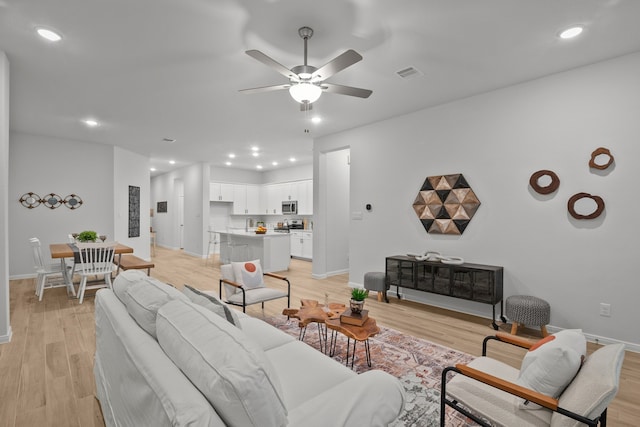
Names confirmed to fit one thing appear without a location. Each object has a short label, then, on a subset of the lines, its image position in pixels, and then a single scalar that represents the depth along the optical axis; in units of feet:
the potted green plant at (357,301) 8.34
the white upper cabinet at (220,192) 31.48
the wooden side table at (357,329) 7.57
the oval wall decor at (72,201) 21.14
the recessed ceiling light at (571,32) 8.48
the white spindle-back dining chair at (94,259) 14.34
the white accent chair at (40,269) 14.74
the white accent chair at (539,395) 3.97
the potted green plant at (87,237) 15.66
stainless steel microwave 30.63
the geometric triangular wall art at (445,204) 13.44
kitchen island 22.12
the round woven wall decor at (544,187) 11.18
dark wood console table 11.87
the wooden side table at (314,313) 8.32
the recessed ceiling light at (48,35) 8.66
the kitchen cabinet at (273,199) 32.63
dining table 15.21
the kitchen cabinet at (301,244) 27.94
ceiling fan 7.59
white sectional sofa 3.09
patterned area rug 6.69
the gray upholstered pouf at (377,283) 15.21
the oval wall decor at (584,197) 10.33
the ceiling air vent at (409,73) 10.84
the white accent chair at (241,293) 10.76
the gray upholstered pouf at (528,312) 10.62
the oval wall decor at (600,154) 10.21
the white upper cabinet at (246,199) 33.32
